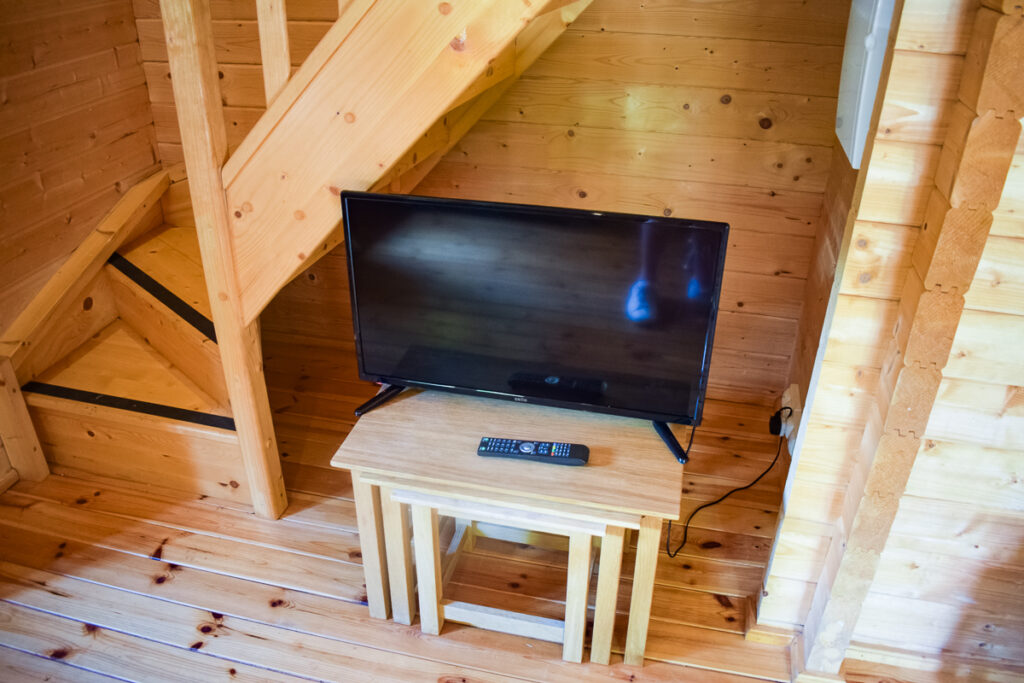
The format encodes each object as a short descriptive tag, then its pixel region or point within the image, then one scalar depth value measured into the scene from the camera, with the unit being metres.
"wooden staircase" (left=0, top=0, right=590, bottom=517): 1.58
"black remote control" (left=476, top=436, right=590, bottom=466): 1.71
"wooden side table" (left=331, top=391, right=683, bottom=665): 1.66
